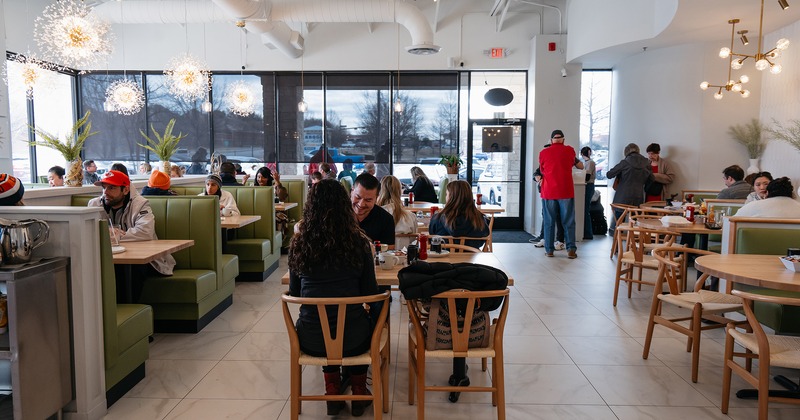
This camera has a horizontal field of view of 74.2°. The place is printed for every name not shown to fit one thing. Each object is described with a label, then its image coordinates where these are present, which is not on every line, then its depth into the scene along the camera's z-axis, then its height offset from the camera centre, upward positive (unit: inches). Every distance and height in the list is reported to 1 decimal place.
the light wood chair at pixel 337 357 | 97.2 -37.2
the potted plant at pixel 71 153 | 188.7 +2.6
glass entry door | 415.2 -1.4
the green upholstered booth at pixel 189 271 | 166.1 -36.3
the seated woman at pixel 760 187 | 220.7 -9.8
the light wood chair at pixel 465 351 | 102.8 -37.2
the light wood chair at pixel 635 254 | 187.9 -34.2
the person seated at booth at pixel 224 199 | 220.2 -16.9
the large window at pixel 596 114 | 425.1 +39.3
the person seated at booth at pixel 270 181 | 285.7 -11.0
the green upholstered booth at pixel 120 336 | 116.2 -41.5
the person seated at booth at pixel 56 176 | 289.1 -8.7
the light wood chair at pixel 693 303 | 131.4 -35.6
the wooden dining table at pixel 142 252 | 130.7 -23.8
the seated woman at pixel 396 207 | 189.5 -16.4
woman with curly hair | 101.7 -19.5
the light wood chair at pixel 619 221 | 267.4 -30.5
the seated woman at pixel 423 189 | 302.2 -15.5
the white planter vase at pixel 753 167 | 310.0 -2.1
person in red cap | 159.6 -15.6
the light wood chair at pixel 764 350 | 101.7 -37.2
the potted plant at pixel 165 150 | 270.2 +5.6
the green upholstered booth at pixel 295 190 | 326.3 -17.6
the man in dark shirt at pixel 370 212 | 148.0 -14.4
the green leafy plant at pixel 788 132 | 275.0 +16.8
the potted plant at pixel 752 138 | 312.3 +15.0
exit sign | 400.5 +83.2
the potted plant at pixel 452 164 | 392.8 -1.4
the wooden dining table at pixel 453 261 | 115.3 -24.8
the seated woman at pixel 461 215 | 171.6 -17.3
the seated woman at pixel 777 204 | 166.7 -13.0
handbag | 104.5 -33.1
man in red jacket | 302.2 -13.5
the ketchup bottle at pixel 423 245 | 131.8 -20.7
